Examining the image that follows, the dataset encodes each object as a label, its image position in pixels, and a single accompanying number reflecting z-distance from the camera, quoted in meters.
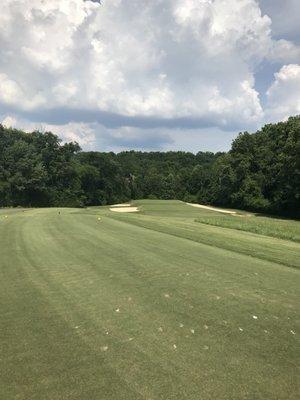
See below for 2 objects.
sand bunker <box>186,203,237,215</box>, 77.86
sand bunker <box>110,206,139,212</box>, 70.83
